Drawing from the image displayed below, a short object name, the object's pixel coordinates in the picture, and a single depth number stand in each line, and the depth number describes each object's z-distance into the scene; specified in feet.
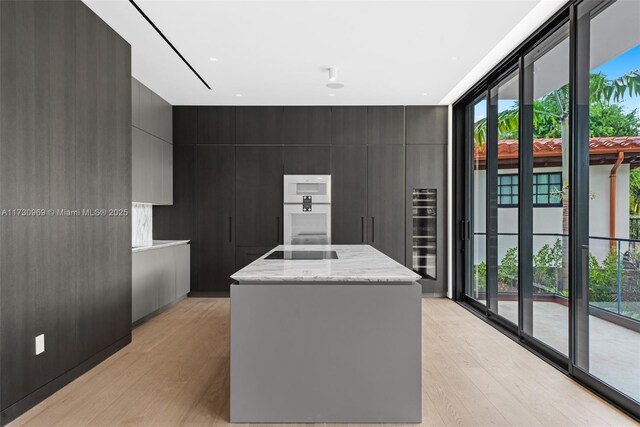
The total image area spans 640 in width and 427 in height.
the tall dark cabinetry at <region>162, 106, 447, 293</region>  18.80
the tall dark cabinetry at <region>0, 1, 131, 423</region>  7.66
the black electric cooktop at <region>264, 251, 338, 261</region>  9.82
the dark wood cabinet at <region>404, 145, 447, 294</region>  18.86
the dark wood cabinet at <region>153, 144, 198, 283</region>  18.61
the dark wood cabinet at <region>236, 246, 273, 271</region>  18.76
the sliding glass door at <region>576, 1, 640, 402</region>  8.07
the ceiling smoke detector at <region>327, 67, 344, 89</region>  13.97
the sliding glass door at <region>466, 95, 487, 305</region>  15.70
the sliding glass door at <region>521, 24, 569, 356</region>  10.62
